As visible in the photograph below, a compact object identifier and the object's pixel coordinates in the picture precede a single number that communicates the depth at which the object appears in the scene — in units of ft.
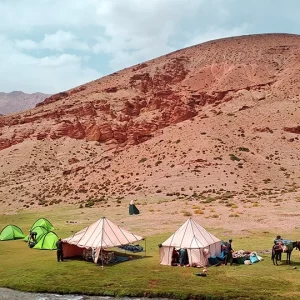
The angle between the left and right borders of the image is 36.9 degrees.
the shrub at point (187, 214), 131.60
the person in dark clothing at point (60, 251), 80.84
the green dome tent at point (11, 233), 111.65
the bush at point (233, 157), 201.43
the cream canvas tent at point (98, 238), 78.33
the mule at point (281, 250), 71.61
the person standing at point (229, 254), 74.57
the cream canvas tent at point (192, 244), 74.33
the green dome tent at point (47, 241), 96.07
